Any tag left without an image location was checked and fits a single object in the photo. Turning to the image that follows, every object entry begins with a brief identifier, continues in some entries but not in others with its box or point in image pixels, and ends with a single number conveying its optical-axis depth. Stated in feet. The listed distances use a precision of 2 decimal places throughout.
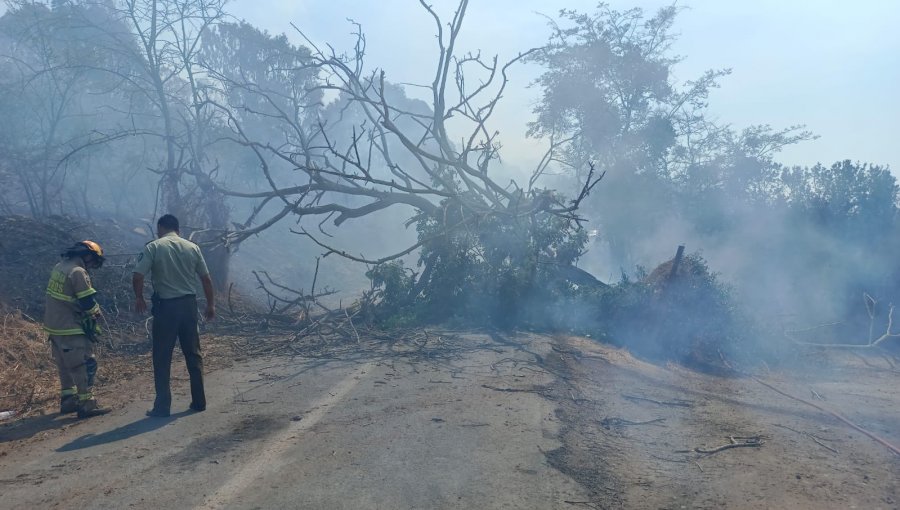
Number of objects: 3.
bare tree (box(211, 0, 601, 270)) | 39.45
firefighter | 19.89
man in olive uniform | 19.71
